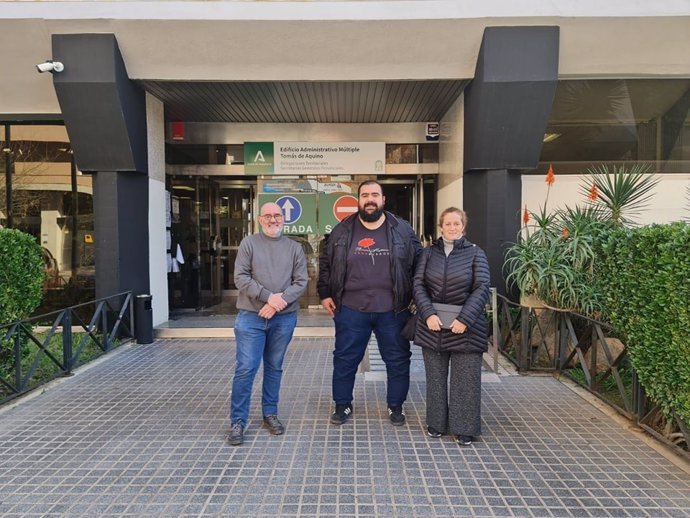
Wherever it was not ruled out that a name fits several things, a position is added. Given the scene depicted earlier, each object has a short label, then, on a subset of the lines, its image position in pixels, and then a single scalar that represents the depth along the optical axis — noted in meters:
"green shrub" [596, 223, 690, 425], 3.05
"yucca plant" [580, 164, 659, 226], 5.89
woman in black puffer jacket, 3.49
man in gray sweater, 3.56
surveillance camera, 6.04
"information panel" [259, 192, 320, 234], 9.07
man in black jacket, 3.77
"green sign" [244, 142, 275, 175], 9.00
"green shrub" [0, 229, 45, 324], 4.51
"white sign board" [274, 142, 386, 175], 8.98
